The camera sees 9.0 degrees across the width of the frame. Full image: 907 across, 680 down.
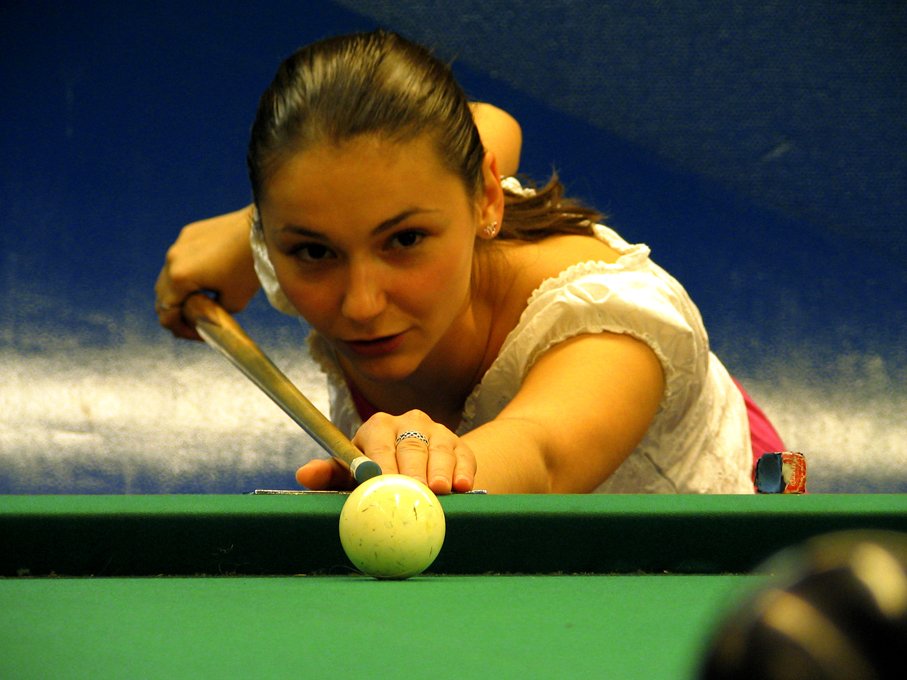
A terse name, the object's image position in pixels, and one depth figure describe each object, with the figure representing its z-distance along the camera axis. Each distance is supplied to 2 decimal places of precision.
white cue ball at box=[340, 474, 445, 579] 3.44
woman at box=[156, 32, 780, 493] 3.79
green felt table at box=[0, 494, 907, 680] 3.00
